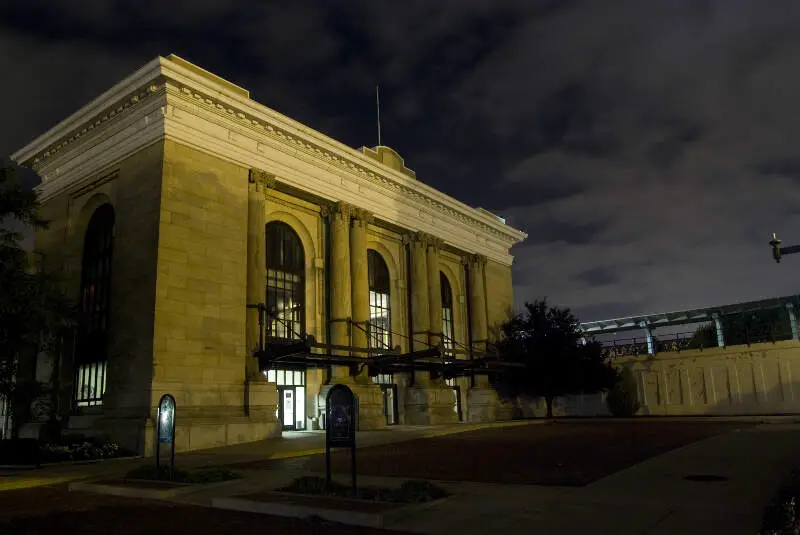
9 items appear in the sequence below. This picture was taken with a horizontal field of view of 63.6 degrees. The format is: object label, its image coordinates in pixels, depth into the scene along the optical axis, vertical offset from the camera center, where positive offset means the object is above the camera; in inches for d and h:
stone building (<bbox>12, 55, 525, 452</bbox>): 940.0 +236.0
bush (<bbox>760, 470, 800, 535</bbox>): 246.8 -53.1
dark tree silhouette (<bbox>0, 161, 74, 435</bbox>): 767.1 +132.9
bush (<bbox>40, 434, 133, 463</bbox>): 765.3 -48.5
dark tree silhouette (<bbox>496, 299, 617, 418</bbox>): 1579.7 +79.4
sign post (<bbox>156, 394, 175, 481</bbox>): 506.3 -13.2
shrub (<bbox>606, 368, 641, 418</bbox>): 1774.1 -18.1
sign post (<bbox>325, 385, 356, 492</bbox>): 427.5 -11.8
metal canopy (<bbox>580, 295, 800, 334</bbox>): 1935.7 +237.7
